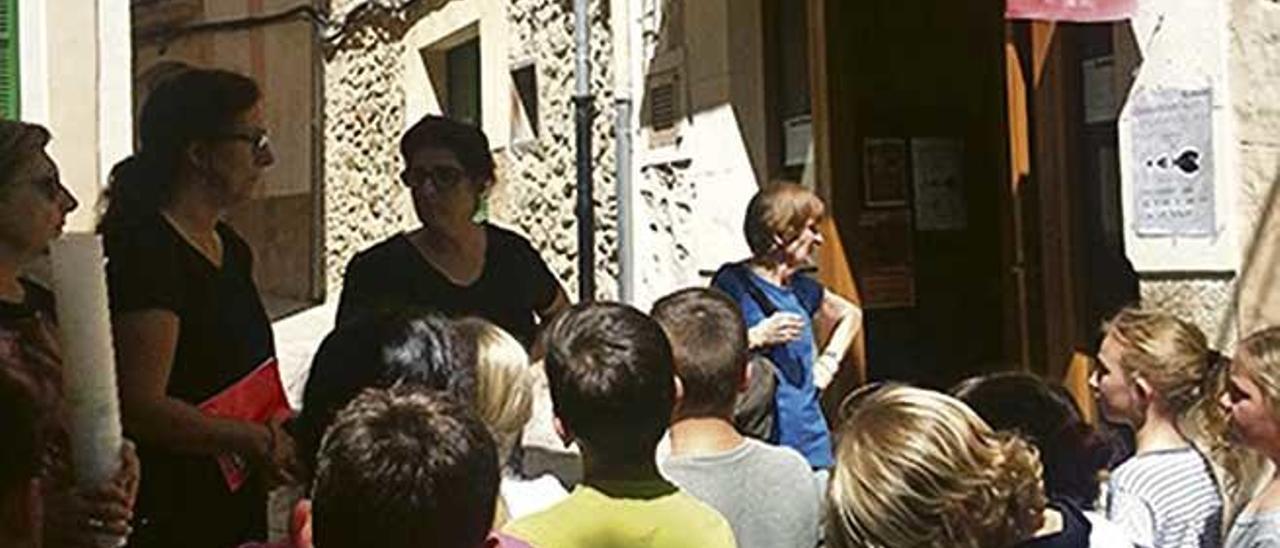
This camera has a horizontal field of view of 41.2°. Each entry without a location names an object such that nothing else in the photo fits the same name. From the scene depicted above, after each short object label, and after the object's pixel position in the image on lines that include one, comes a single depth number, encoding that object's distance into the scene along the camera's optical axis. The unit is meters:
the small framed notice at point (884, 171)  5.93
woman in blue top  4.32
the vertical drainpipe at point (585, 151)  7.85
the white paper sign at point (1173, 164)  4.12
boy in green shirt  2.45
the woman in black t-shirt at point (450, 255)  3.78
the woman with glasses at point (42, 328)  2.04
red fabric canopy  4.21
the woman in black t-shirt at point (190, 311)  2.89
